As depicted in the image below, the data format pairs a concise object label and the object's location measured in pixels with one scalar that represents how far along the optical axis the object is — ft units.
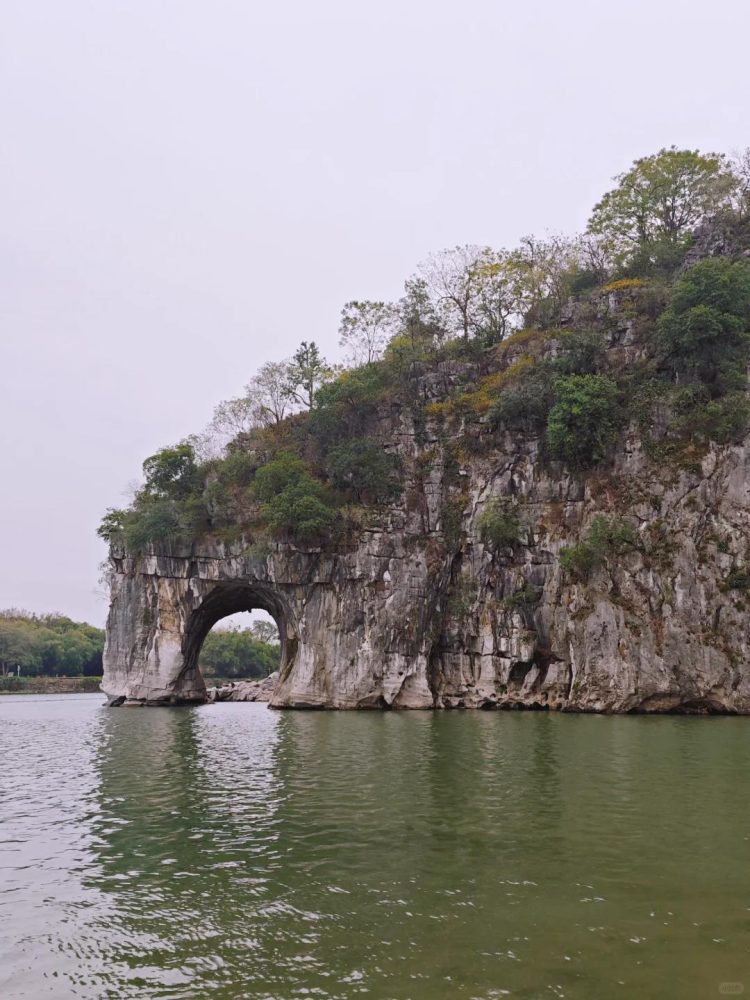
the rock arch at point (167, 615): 151.43
